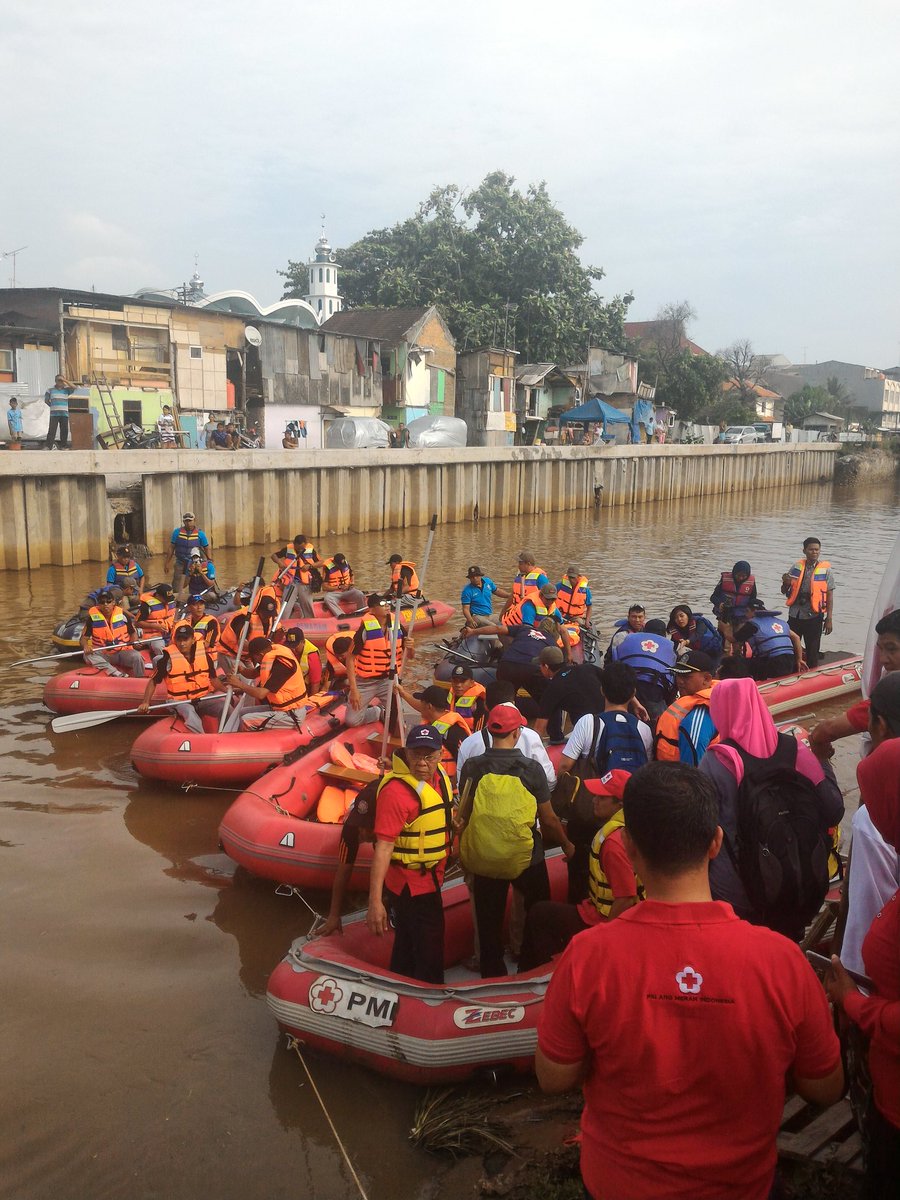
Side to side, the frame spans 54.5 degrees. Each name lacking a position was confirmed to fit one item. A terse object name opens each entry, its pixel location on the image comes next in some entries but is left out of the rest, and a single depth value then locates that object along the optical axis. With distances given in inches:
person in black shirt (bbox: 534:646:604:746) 244.1
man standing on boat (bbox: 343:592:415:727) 360.8
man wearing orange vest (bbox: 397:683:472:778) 220.7
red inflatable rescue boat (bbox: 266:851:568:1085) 157.9
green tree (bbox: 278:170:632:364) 1889.8
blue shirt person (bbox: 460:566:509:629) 475.8
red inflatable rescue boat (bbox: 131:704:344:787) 305.9
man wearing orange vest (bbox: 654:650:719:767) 184.4
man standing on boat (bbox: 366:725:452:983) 160.7
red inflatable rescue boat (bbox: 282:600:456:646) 494.9
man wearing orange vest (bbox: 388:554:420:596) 506.7
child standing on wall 838.2
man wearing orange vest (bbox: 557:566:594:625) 445.1
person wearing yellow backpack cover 165.3
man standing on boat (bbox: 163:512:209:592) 599.5
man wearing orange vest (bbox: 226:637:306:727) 318.0
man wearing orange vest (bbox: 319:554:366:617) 561.0
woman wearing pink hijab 132.4
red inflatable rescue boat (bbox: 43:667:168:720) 378.6
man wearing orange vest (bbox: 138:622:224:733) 335.0
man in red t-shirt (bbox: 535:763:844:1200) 74.7
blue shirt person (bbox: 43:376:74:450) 802.2
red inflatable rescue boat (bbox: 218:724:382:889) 237.0
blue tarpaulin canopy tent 1524.4
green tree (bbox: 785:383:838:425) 2662.4
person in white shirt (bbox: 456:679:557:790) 175.3
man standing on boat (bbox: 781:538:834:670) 407.8
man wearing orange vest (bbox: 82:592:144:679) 408.2
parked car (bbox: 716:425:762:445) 1977.1
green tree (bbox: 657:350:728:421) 2159.2
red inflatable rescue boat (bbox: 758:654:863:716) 373.1
